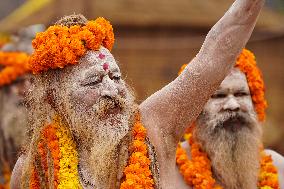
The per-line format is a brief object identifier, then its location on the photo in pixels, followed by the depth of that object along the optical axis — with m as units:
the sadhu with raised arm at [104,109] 7.89
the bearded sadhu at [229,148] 9.92
